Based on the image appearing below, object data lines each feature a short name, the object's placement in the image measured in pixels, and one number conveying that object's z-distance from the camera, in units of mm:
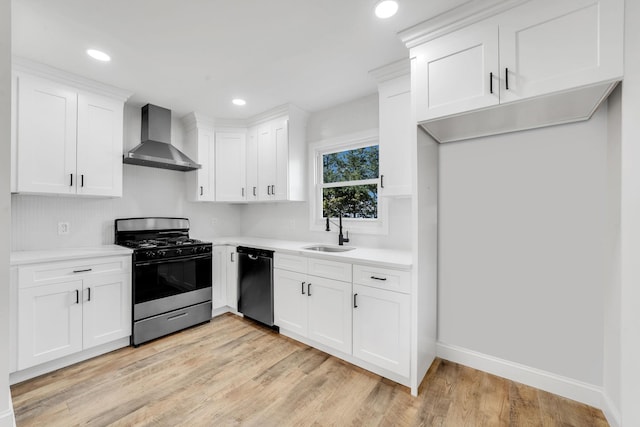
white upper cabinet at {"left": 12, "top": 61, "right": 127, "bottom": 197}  2264
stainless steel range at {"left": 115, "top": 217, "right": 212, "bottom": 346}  2711
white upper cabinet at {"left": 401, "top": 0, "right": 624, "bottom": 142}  1360
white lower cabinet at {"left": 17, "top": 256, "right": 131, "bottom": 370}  2105
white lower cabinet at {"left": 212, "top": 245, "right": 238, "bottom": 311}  3381
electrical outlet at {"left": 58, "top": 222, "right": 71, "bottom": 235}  2715
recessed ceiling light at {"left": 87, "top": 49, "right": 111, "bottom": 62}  2168
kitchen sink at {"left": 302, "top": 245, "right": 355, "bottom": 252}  2996
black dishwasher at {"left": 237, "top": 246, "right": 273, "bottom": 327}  2984
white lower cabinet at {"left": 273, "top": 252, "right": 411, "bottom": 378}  2049
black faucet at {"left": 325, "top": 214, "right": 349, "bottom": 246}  3070
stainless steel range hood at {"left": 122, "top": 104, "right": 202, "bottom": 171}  2983
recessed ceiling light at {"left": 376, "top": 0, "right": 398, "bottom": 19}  1669
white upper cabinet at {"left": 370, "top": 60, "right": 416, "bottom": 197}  2318
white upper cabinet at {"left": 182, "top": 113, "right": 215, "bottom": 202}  3525
